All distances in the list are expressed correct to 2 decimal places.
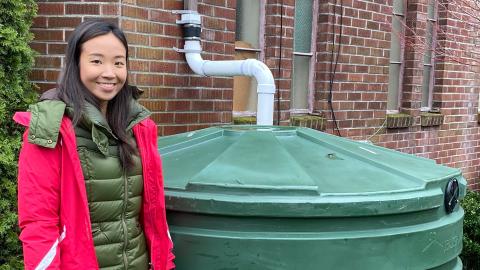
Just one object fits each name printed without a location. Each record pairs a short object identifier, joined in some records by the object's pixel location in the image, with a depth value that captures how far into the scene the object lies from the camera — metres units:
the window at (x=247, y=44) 4.68
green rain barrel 1.99
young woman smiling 1.84
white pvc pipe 3.09
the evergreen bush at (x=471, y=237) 5.36
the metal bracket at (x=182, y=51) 3.82
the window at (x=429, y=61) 6.80
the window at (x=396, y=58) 6.34
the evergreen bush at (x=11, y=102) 3.06
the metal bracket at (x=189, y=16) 3.79
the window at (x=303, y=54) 5.23
